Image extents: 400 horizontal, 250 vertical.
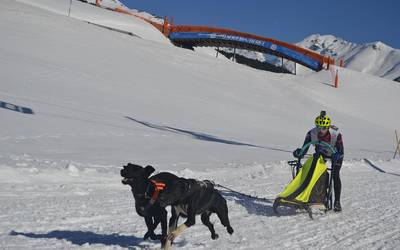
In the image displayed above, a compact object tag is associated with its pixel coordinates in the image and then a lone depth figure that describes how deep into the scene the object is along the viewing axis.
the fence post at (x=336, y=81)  41.38
